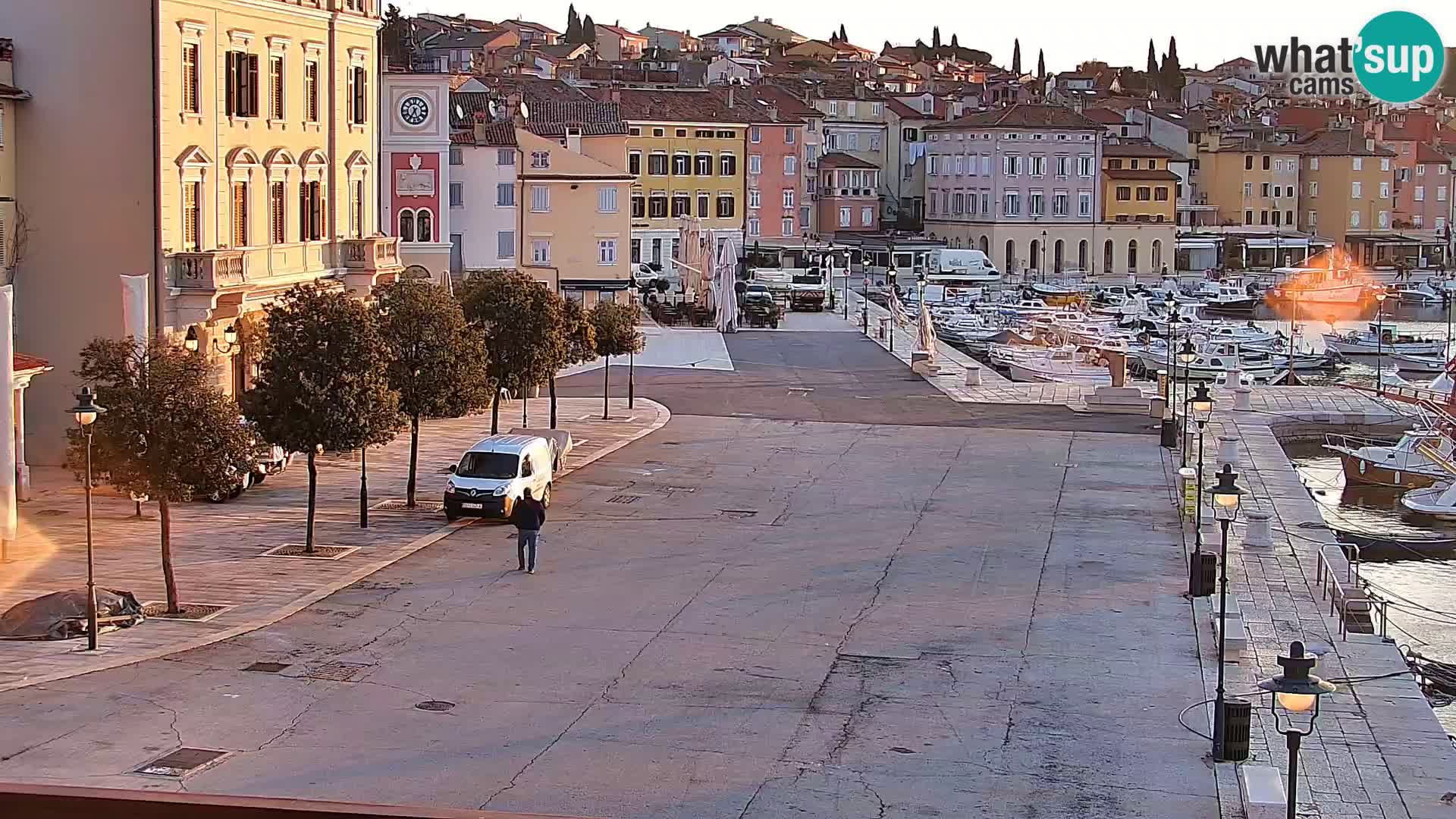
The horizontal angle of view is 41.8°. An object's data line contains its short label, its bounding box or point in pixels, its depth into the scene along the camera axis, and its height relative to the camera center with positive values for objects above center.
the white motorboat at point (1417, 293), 100.56 -1.58
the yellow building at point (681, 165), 92.88 +4.64
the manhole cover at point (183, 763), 14.79 -4.01
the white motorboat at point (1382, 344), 73.00 -3.10
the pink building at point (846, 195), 114.50 +3.89
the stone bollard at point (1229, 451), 37.12 -3.69
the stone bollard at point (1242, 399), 47.69 -3.42
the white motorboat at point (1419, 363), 69.12 -3.64
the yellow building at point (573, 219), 67.12 +1.35
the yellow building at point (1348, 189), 123.00 +4.83
